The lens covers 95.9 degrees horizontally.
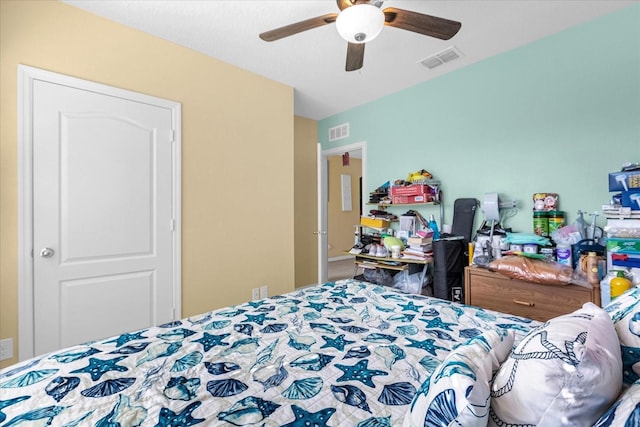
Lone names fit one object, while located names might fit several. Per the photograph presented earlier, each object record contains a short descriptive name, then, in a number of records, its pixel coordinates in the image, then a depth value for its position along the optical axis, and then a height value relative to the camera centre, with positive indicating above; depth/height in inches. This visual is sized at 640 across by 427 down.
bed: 24.9 -20.3
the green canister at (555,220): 90.6 -2.6
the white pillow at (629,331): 26.3 -12.1
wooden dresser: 76.7 -24.1
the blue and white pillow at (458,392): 22.4 -14.9
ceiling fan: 58.6 +42.2
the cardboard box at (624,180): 70.9 +7.7
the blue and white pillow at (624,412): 17.8 -13.1
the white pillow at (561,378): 21.1 -13.1
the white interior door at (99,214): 78.0 +1.3
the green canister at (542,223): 92.7 -3.6
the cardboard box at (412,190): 118.5 +10.2
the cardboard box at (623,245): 69.0 -8.4
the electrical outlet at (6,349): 72.6 -32.5
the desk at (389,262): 114.7 -20.8
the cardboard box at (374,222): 136.6 -3.6
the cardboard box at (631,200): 70.2 +2.7
